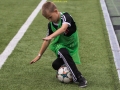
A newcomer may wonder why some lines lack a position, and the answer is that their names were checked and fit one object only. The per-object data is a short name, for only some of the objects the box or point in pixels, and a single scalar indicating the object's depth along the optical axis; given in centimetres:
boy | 855
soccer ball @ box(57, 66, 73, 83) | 930
